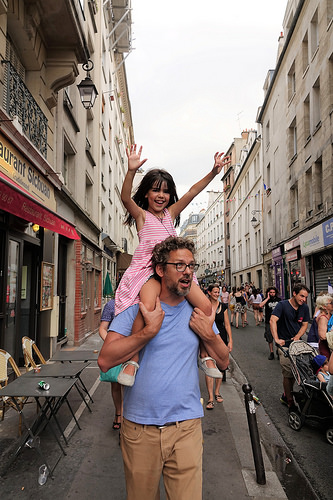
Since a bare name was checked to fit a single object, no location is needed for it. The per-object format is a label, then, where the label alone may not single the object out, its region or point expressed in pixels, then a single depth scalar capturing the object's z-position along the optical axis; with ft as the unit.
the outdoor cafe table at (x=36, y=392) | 12.12
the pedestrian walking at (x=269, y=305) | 32.87
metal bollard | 11.48
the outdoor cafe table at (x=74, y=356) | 18.71
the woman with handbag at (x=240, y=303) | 57.11
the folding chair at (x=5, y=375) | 14.11
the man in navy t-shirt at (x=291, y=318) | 20.06
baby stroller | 15.29
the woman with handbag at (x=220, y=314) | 22.52
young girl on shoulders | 6.89
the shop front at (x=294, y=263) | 61.10
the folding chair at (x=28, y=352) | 16.58
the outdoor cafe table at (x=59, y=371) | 14.82
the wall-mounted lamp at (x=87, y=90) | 30.43
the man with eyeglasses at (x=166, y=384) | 6.35
